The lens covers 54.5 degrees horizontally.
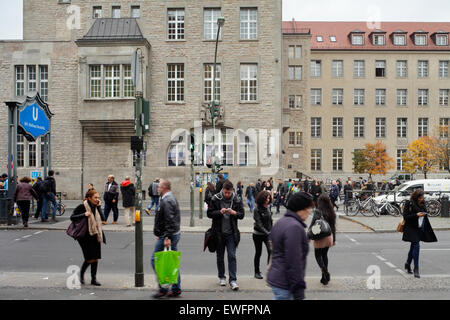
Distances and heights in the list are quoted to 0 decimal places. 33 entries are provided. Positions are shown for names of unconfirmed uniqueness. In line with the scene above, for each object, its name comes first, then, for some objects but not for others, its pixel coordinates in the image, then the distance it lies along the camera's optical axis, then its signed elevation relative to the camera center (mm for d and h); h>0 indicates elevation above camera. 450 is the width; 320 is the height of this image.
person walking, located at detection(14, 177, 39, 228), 14977 -1103
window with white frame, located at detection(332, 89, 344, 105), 57781 +8934
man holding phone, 7422 -1040
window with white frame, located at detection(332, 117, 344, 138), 57875 +4647
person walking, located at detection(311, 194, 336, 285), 7680 -1077
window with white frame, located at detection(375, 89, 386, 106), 57594 +8838
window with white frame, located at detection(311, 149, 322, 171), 57781 +606
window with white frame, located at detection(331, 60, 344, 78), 57719 +12693
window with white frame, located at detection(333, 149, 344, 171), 57469 +660
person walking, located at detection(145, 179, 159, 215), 20359 -1242
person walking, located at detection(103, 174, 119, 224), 16125 -1201
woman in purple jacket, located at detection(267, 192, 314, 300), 4207 -869
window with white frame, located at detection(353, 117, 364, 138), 57688 +4885
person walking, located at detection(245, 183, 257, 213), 22547 -1539
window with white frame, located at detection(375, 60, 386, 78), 57562 +12644
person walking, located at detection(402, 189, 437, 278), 8461 -1261
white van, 21144 -1252
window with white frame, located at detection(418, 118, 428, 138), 57031 +4829
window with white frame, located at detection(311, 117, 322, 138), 58188 +4821
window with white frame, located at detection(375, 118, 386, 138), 57284 +4792
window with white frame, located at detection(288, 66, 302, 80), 53000 +11190
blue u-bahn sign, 16531 +1864
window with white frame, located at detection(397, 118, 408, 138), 57281 +4775
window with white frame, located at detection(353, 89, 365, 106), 57844 +8992
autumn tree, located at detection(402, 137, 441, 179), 46031 +930
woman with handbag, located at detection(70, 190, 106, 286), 7602 -1310
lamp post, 20047 +2417
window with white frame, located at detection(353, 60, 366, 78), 57750 +12568
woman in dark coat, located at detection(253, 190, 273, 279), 8219 -1156
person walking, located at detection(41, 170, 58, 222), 16625 -1160
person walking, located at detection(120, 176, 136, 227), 15484 -1150
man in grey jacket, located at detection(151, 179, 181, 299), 6852 -945
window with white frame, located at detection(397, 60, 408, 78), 57469 +12559
